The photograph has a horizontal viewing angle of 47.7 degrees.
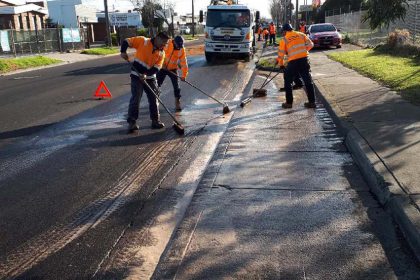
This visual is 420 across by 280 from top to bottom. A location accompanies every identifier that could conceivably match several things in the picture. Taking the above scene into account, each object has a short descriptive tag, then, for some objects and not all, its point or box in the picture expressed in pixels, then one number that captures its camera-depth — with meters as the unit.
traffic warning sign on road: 12.18
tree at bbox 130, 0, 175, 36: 60.81
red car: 28.66
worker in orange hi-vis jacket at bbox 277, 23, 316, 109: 9.94
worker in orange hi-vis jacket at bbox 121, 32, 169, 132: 7.93
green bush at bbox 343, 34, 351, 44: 34.49
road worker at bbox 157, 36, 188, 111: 9.72
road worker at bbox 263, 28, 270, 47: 37.94
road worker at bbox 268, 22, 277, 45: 35.73
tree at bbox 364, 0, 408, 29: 13.11
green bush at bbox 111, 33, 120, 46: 50.03
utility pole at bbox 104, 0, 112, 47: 38.94
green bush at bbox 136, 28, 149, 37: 52.25
